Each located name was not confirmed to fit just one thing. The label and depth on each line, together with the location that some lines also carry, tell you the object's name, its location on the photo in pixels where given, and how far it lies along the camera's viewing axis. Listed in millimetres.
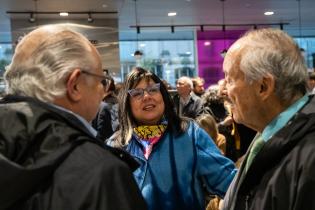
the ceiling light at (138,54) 11502
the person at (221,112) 4469
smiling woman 2105
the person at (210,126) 3609
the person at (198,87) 7578
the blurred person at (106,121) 4922
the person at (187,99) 5903
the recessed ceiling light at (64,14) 9758
